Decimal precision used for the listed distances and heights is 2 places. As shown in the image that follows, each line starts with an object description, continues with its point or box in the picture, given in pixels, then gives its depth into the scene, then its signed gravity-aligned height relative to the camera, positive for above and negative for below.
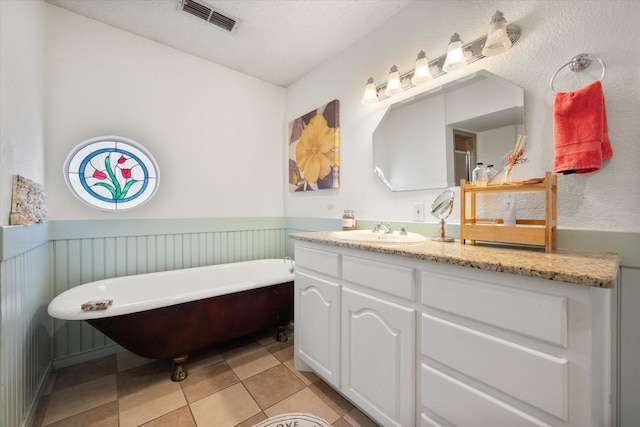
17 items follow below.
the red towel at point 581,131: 1.04 +0.32
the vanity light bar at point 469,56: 1.32 +0.88
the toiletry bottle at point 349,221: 2.05 -0.07
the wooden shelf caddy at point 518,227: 1.08 -0.07
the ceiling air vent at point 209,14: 1.80 +1.41
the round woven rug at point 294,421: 1.33 -1.07
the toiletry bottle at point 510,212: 1.24 -0.01
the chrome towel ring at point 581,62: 1.09 +0.63
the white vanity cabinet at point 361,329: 1.13 -0.59
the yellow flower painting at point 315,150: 2.32 +0.59
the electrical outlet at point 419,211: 1.70 +0.00
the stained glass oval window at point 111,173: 2.01 +0.32
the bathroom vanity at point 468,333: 0.73 -0.44
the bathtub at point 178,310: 1.46 -0.62
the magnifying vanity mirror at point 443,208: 1.48 +0.02
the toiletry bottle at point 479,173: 1.40 +0.20
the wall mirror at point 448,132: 1.36 +0.47
